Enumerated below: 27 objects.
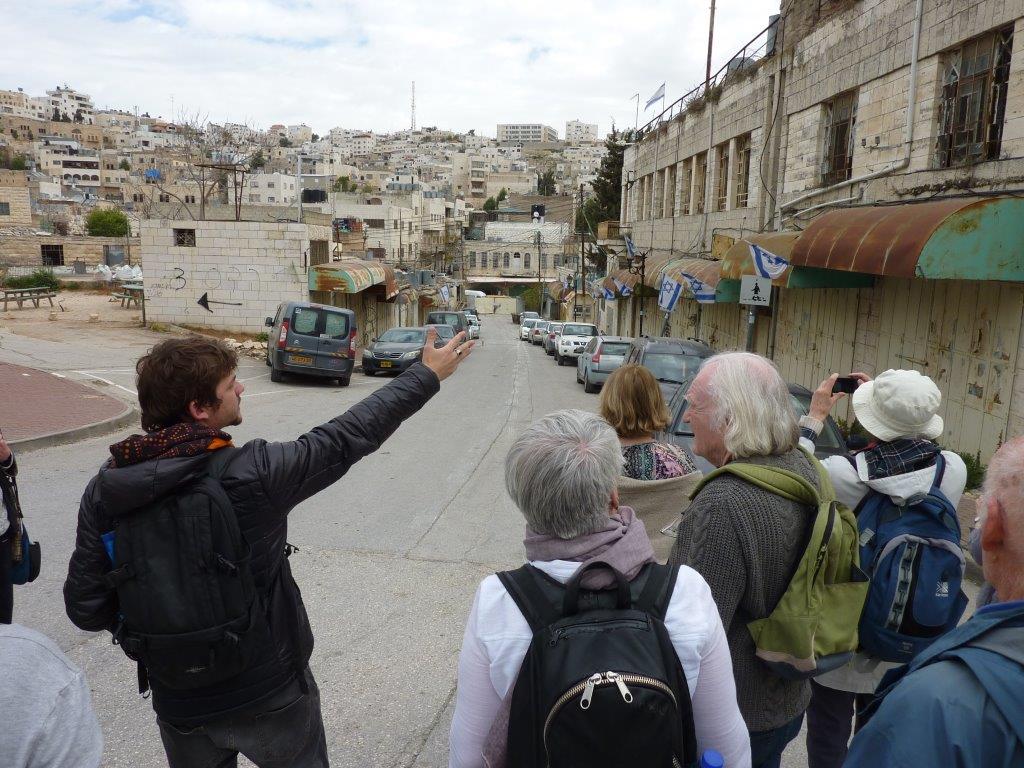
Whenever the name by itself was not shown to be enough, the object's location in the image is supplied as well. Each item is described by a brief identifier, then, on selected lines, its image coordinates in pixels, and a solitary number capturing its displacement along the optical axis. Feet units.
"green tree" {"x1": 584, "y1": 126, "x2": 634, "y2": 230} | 186.29
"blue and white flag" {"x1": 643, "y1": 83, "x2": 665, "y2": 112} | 96.52
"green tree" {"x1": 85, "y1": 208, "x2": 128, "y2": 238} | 220.84
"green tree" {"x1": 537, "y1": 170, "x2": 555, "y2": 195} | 490.08
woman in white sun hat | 9.83
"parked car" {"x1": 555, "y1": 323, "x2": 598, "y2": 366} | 95.20
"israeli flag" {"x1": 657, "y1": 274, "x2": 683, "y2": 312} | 64.09
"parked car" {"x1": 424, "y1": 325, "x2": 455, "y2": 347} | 86.81
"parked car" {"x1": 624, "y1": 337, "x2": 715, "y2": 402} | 42.75
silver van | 59.26
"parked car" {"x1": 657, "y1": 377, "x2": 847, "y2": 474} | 23.82
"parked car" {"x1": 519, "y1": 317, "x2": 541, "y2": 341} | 152.73
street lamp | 91.08
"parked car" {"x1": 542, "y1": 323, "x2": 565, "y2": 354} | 113.25
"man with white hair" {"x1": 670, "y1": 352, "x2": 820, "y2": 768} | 7.66
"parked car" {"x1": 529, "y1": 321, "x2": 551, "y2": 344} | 144.91
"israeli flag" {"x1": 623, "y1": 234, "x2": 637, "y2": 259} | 88.22
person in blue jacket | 4.47
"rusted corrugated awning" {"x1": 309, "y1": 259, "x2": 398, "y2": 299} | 88.58
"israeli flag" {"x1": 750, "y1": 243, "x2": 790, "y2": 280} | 44.11
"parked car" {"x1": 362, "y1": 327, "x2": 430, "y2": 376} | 72.08
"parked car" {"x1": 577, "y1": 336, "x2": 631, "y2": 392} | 63.16
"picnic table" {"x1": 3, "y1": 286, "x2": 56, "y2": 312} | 95.96
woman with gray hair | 6.06
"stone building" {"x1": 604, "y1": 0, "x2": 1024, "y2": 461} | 30.42
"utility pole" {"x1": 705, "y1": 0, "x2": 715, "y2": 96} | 111.04
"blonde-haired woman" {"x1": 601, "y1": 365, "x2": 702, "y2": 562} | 10.85
